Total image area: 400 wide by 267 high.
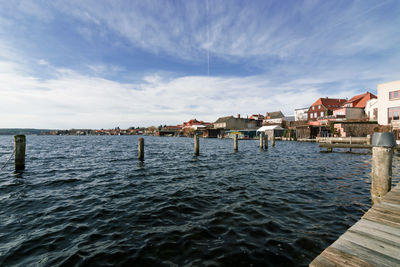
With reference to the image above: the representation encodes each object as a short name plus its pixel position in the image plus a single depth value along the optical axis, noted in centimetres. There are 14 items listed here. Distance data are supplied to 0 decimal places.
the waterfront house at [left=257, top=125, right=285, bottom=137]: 6469
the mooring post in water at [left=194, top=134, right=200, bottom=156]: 2277
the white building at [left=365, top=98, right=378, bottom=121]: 4448
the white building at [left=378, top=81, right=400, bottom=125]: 2880
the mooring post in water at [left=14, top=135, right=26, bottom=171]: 1312
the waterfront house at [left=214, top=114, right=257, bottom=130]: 9681
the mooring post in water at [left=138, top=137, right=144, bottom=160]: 1795
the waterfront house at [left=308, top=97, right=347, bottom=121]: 6456
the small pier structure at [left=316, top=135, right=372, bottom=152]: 2239
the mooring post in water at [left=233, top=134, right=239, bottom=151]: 2738
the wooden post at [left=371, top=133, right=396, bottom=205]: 579
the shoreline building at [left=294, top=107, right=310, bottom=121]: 7499
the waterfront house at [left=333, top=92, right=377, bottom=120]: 5312
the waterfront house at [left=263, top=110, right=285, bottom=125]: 8912
